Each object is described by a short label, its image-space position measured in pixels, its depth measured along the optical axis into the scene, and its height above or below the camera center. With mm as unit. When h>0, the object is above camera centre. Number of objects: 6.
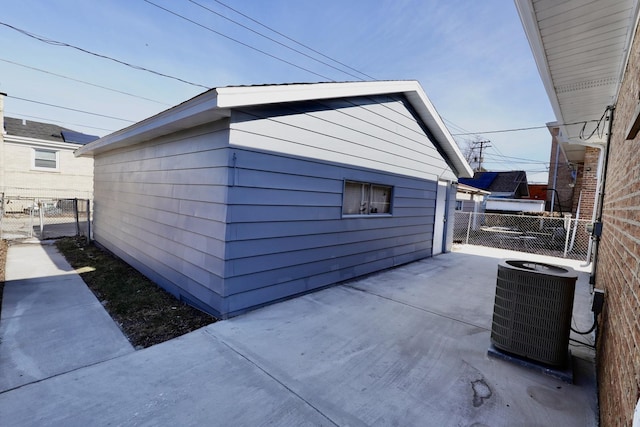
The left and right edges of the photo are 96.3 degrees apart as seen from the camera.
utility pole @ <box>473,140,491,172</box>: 34281 +7202
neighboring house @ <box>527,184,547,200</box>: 29781 +1863
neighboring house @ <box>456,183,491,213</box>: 17369 +278
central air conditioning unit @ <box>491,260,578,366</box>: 2602 -954
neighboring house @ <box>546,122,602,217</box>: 9516 +1817
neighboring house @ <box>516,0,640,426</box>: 1553 +1264
